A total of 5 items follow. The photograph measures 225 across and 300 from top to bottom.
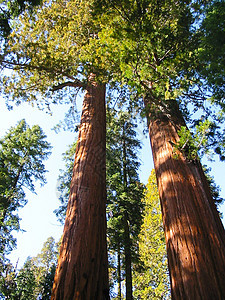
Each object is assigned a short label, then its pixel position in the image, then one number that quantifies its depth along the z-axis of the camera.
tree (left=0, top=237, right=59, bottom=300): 9.84
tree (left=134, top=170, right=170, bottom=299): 12.59
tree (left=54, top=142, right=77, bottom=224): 12.57
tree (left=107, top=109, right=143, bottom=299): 9.66
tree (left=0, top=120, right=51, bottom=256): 12.56
